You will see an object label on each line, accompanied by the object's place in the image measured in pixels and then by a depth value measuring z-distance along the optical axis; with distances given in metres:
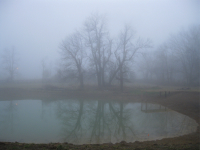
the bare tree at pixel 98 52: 27.42
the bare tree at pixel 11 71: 32.70
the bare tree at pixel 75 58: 26.89
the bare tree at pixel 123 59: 25.84
